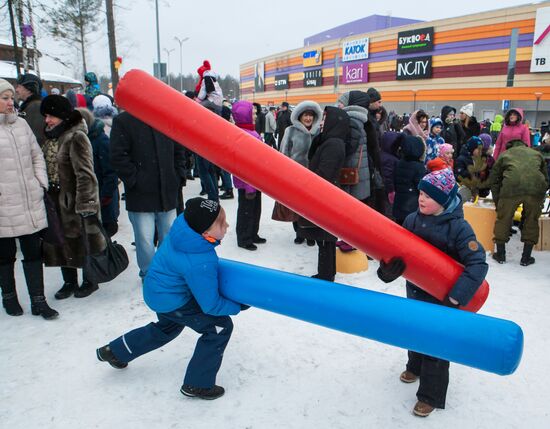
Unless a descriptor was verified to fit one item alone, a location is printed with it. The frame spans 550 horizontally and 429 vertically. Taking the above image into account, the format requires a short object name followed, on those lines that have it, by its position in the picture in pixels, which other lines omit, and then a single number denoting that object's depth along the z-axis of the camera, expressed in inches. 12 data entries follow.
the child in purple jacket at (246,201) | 224.1
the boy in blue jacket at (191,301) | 99.7
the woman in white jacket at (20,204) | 137.7
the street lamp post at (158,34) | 863.7
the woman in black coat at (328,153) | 164.7
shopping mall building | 1074.7
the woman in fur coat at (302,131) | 189.0
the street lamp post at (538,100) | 1015.4
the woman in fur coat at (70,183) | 148.0
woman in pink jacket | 299.9
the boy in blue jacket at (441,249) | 90.1
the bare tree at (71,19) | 402.3
